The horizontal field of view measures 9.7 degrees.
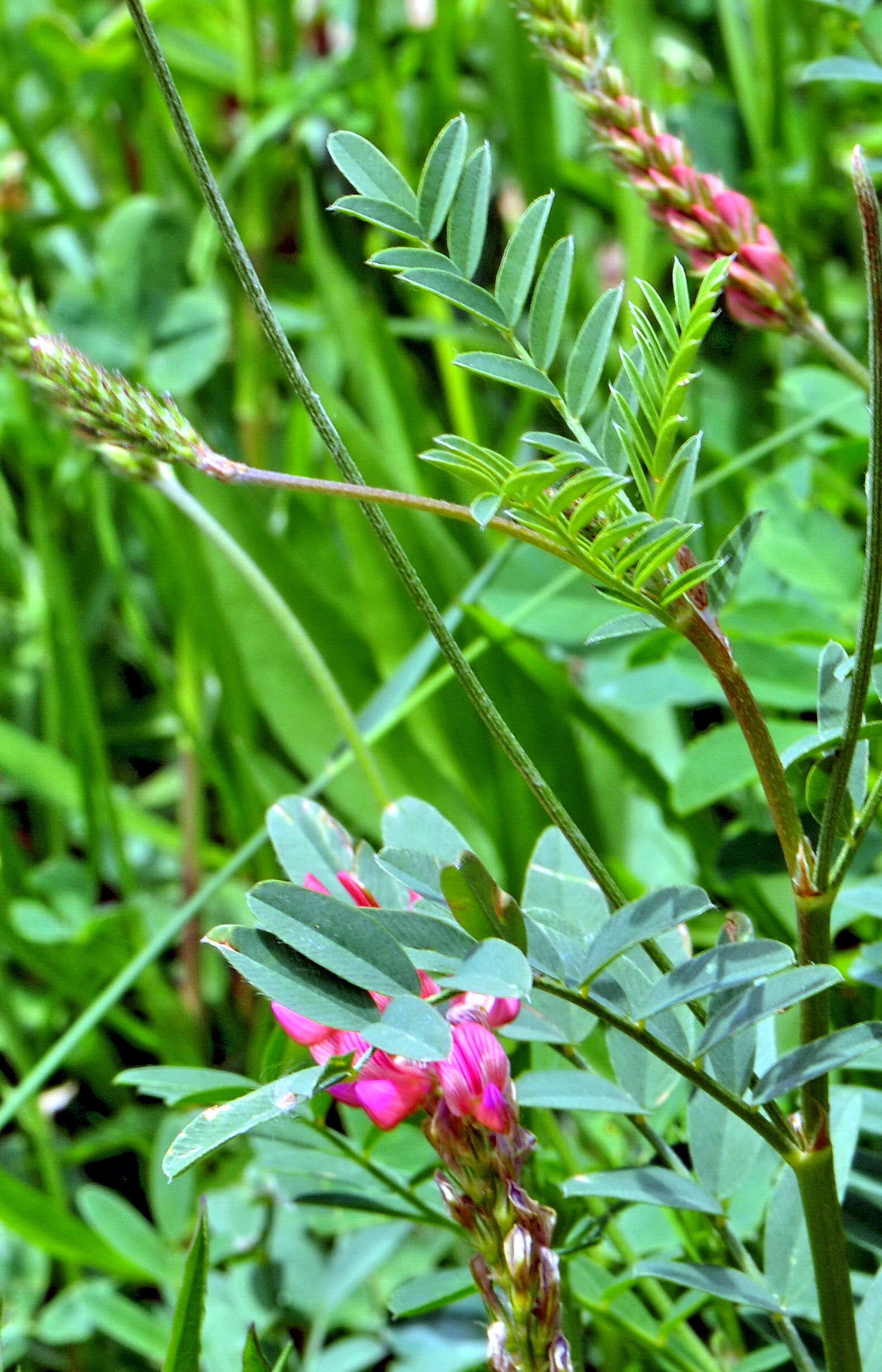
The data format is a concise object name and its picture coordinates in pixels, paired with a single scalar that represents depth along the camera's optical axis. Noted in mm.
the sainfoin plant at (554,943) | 612
